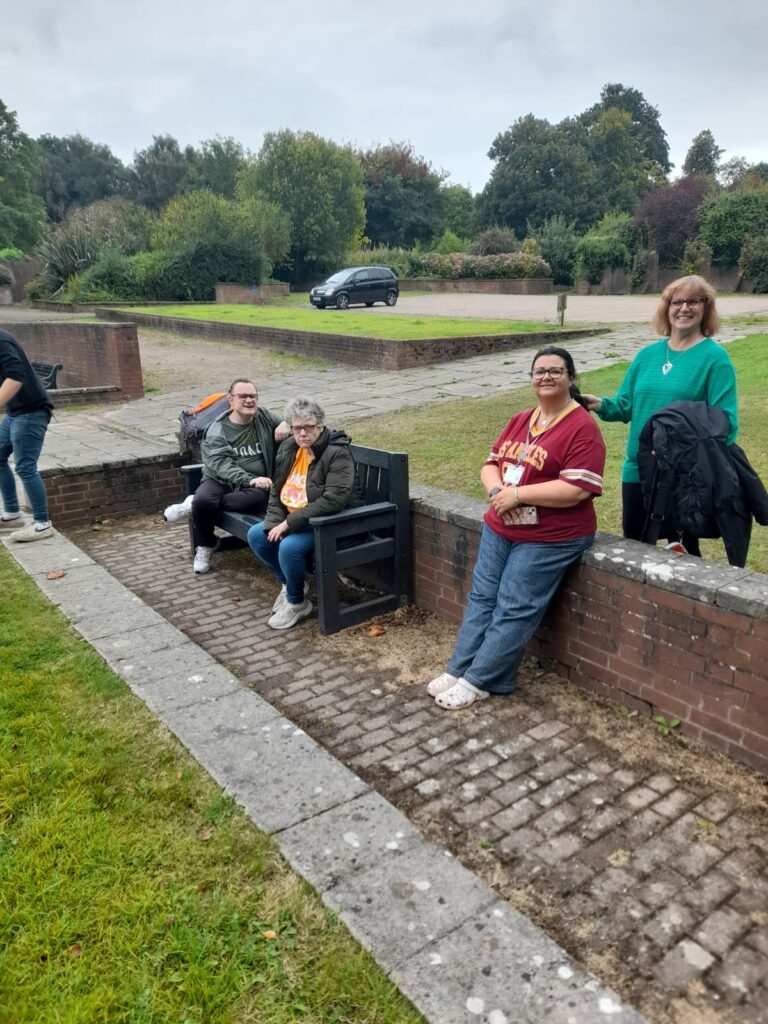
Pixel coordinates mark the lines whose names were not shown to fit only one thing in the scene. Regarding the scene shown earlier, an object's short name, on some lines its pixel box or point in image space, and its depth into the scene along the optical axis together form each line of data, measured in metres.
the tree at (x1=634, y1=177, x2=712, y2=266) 37.69
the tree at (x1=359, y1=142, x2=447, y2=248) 51.94
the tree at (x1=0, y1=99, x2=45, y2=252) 43.81
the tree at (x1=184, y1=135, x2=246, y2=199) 62.78
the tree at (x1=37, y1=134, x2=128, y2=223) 70.00
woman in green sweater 3.42
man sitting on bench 5.32
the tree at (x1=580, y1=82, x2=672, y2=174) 72.94
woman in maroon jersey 3.38
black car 25.80
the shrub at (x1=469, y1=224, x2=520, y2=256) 41.59
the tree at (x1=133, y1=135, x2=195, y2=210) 67.88
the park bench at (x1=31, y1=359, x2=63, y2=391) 11.34
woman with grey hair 4.35
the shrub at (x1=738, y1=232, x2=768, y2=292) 31.84
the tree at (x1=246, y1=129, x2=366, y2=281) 37.50
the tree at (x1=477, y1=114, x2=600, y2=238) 55.34
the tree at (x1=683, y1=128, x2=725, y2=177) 76.69
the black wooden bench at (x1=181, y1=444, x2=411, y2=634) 4.30
